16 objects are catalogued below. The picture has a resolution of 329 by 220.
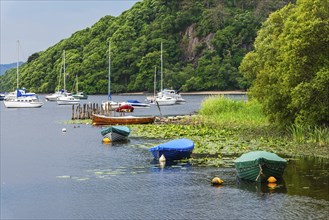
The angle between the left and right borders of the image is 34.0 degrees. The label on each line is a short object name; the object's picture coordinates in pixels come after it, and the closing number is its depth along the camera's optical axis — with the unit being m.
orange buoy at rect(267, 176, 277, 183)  27.58
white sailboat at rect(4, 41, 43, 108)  113.56
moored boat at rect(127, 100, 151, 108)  108.39
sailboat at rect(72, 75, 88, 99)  147.77
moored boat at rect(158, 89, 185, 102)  130.12
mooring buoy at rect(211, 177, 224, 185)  27.33
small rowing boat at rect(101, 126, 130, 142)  46.94
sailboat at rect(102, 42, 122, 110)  86.56
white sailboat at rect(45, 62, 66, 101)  151.15
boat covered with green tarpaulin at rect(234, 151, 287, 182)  27.09
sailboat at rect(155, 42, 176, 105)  122.19
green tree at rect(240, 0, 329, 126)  38.22
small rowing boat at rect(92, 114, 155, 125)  61.72
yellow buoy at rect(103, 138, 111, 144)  47.37
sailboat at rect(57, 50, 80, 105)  128.00
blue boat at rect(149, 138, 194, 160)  34.09
